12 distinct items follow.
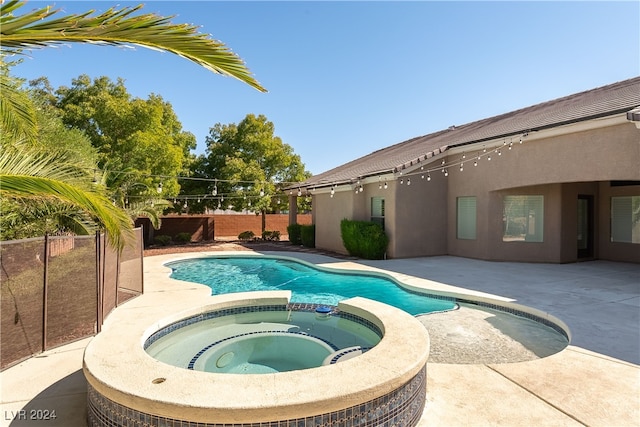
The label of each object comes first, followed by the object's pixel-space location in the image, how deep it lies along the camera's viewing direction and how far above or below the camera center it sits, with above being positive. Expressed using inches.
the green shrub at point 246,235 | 1096.8 -72.1
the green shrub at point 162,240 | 948.0 -75.4
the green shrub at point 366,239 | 634.2 -47.8
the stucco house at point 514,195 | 517.7 +31.8
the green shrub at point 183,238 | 1021.2 -75.0
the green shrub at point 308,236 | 876.6 -57.4
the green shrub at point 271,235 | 1083.9 -69.3
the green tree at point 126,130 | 759.1 +178.4
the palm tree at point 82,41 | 115.0 +58.8
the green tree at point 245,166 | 992.9 +136.1
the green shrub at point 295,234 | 940.7 -58.4
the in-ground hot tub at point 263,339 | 229.6 -93.8
